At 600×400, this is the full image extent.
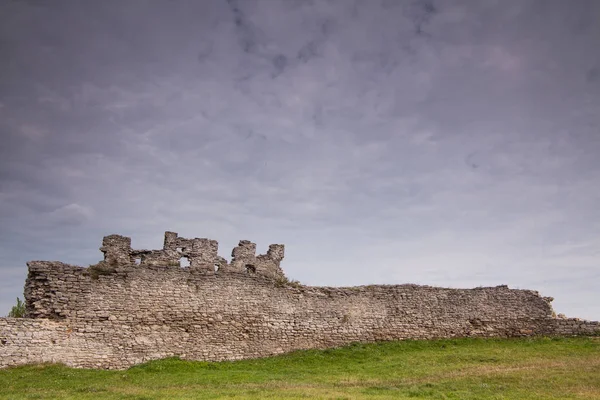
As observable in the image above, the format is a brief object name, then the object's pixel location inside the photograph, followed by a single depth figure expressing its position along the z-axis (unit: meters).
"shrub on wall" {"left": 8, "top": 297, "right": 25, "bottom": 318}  34.46
